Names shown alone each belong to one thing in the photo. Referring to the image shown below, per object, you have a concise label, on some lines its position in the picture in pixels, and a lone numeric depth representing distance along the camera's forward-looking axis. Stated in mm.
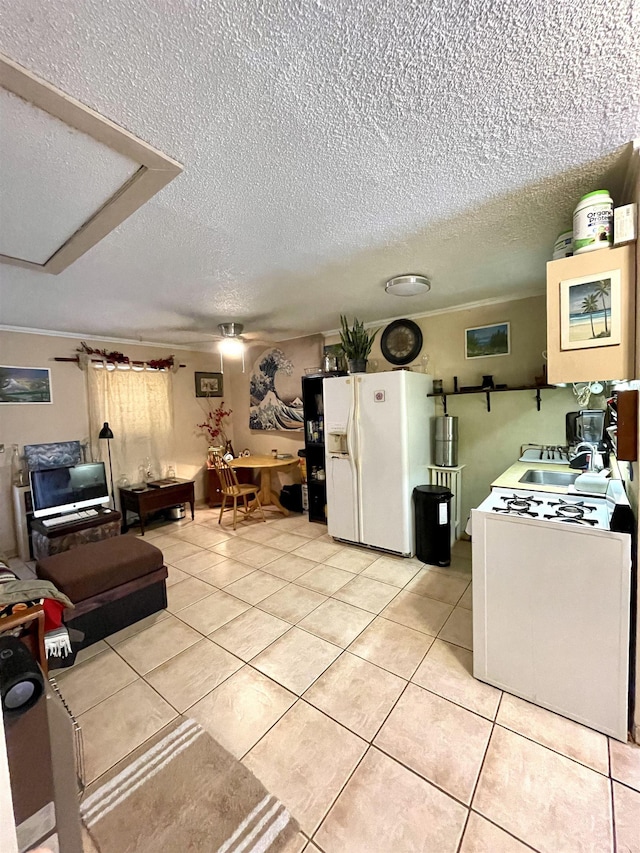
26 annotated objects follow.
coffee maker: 2559
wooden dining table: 4465
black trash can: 3041
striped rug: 1198
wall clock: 3783
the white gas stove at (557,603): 1496
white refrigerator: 3166
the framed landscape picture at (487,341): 3270
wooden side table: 4109
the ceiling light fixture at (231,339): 3709
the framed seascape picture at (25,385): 3594
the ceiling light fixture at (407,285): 2586
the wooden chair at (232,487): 4352
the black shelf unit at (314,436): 4258
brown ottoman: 2174
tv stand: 3217
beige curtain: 4191
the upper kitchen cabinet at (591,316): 1415
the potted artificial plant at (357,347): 3471
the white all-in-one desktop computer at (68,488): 3434
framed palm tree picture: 1434
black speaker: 1009
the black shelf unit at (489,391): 3029
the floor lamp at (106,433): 3994
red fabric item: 1575
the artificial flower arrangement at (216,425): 5441
